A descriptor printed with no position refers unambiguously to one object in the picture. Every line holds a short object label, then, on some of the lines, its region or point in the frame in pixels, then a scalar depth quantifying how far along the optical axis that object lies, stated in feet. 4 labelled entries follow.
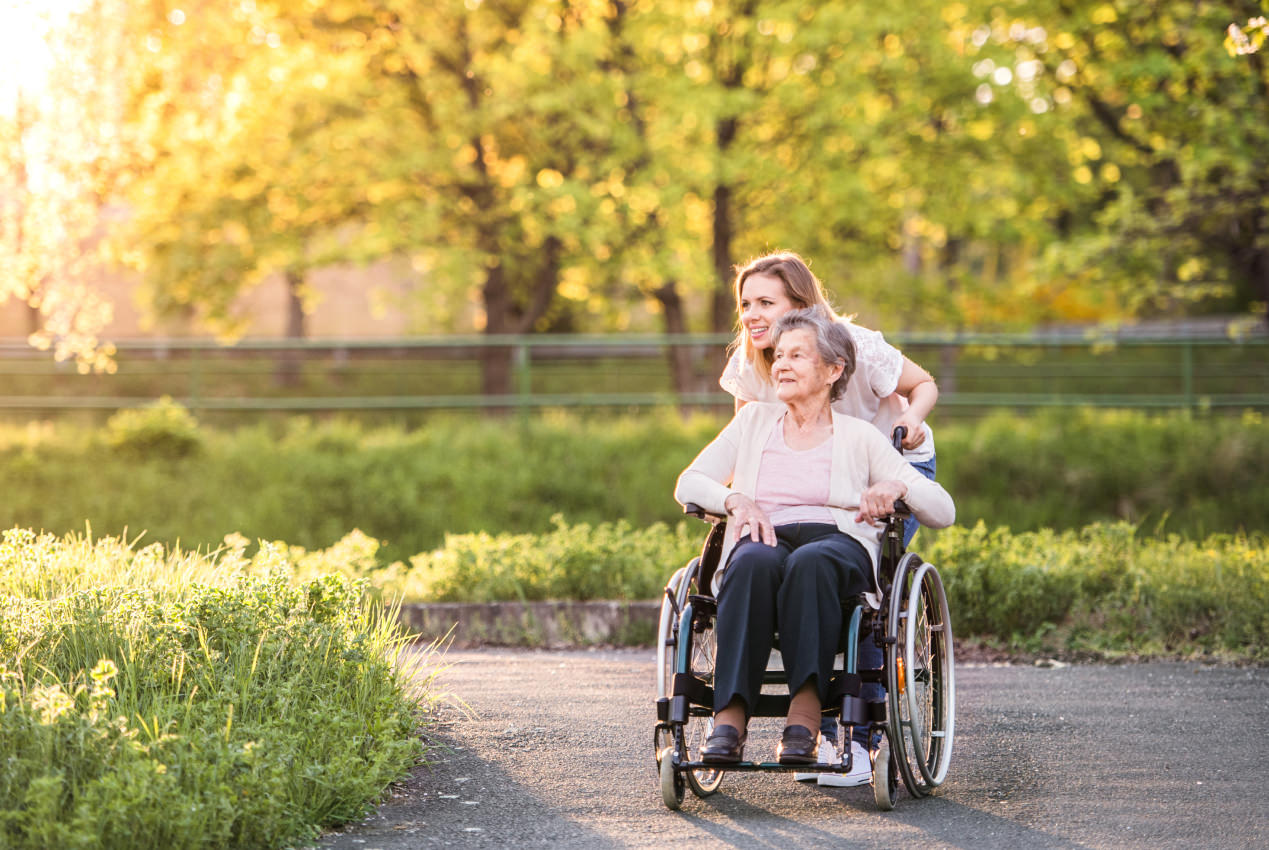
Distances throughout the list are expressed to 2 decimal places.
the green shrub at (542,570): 52.03
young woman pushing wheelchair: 30.99
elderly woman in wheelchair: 26.18
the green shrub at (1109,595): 45.09
